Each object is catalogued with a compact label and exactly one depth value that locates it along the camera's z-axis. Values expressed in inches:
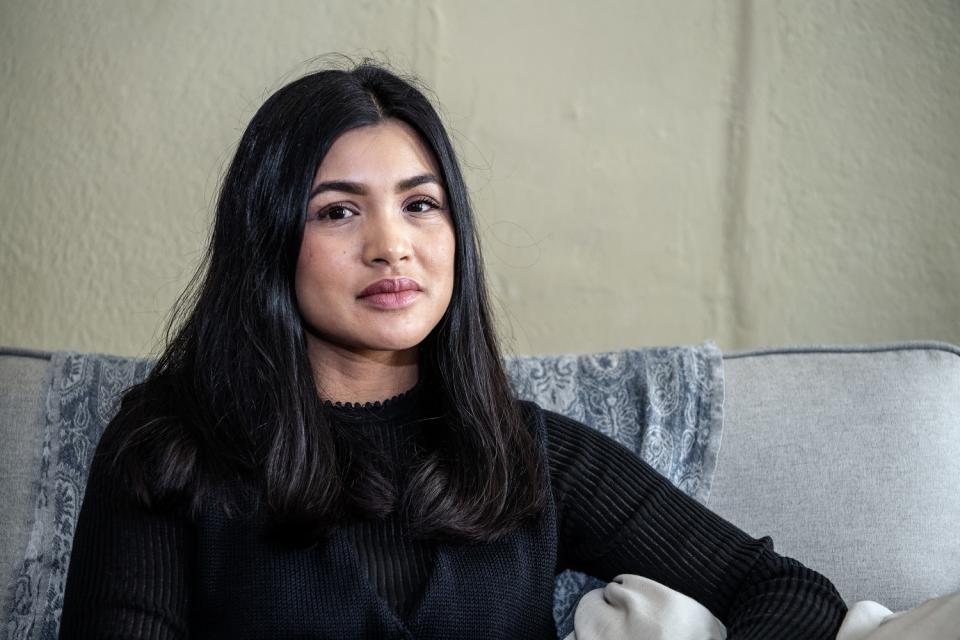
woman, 51.6
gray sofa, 60.6
